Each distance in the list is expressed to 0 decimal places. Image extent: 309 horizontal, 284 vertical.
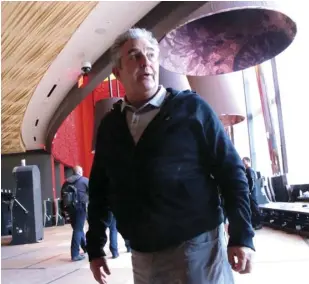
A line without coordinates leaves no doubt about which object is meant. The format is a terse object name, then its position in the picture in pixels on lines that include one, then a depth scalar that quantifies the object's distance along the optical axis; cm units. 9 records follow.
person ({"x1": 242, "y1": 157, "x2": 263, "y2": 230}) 688
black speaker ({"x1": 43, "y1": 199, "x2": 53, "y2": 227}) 1528
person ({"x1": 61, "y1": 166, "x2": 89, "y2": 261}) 552
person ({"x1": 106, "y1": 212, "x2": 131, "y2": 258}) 517
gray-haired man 124
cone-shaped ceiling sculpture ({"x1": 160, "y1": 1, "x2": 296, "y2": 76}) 188
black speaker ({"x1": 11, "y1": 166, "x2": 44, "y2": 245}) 859
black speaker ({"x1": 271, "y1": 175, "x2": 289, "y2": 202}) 927
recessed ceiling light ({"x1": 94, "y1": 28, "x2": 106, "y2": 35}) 674
